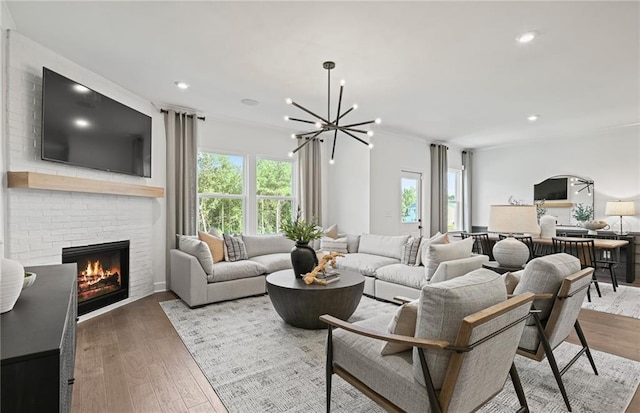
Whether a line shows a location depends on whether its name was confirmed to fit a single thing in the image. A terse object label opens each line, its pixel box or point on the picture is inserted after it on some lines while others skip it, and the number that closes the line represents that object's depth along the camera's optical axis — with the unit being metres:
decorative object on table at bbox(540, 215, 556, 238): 5.07
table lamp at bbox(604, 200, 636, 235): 5.59
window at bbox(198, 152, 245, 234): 5.31
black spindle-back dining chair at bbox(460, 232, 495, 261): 5.81
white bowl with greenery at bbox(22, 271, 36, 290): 1.50
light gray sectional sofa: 3.64
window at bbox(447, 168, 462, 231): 8.01
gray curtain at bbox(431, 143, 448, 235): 7.18
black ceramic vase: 3.44
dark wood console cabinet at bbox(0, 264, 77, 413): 0.83
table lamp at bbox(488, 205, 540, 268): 3.10
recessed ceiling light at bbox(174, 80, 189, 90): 3.85
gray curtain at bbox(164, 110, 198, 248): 4.75
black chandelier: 3.31
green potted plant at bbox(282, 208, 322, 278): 3.44
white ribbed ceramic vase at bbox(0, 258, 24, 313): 1.19
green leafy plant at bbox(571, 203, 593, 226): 6.32
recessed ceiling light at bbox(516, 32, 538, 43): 2.75
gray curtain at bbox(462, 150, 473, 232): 8.20
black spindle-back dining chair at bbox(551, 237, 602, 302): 4.63
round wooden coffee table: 3.04
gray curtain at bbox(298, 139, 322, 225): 6.22
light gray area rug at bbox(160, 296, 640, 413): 1.99
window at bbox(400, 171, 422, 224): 6.64
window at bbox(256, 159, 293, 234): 5.91
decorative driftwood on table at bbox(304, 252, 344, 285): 3.19
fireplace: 3.51
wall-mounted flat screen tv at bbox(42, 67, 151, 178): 3.07
